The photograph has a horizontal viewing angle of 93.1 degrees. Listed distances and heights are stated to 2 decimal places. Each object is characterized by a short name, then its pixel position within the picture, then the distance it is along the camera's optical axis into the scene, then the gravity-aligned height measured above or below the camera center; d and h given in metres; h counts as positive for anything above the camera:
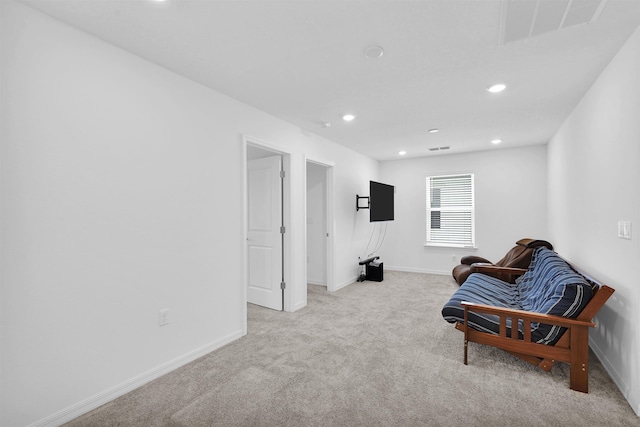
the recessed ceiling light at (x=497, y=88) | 2.70 +1.14
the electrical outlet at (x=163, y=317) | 2.35 -0.80
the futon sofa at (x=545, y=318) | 2.10 -0.81
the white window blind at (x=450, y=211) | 5.85 +0.06
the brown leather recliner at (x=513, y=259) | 3.98 -0.65
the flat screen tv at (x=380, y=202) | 5.23 +0.23
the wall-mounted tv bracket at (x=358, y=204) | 5.55 +0.19
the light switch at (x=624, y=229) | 1.97 -0.11
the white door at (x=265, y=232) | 3.89 -0.24
